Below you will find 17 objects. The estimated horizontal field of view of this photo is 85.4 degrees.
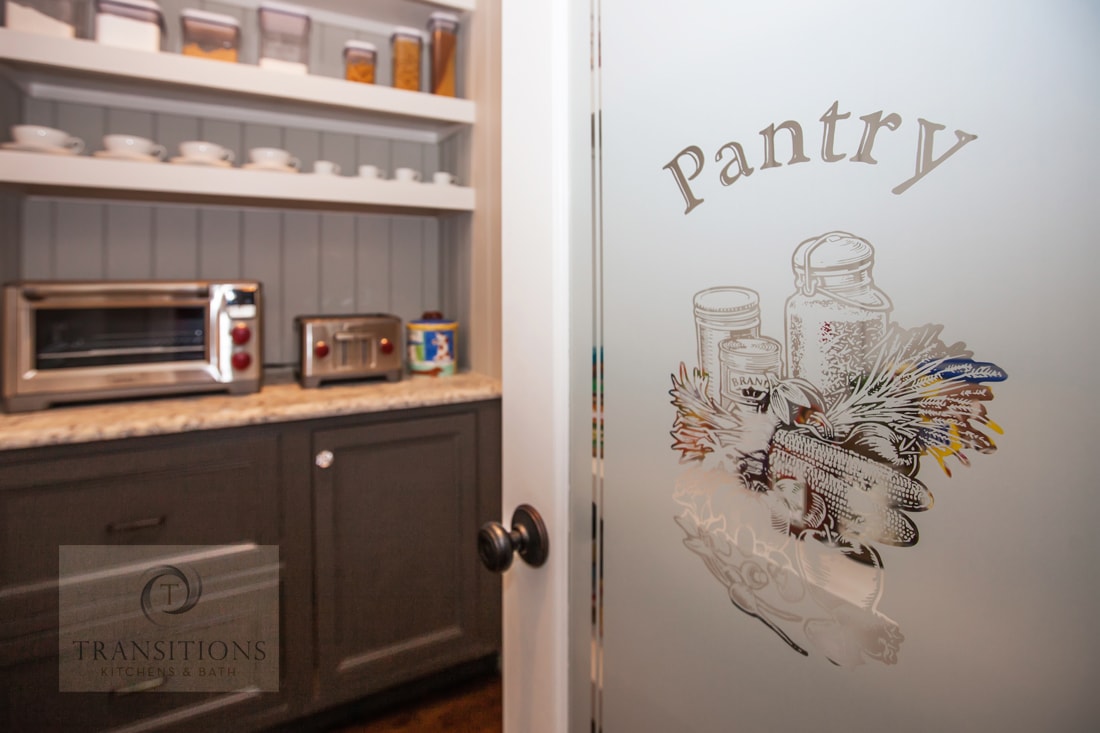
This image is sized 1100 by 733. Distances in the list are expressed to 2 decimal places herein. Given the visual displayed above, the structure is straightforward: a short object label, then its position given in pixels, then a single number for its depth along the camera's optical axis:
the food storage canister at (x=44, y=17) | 1.48
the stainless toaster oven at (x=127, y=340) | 1.41
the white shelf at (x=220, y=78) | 1.47
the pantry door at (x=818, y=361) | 0.30
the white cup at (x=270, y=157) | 1.73
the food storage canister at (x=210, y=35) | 1.67
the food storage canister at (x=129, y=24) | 1.55
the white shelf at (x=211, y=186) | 1.47
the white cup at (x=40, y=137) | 1.45
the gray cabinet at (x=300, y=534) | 1.29
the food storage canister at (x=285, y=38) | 1.78
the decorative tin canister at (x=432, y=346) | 2.03
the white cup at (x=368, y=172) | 1.90
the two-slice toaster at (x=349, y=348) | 1.76
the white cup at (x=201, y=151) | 1.64
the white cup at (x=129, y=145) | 1.55
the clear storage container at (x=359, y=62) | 1.92
